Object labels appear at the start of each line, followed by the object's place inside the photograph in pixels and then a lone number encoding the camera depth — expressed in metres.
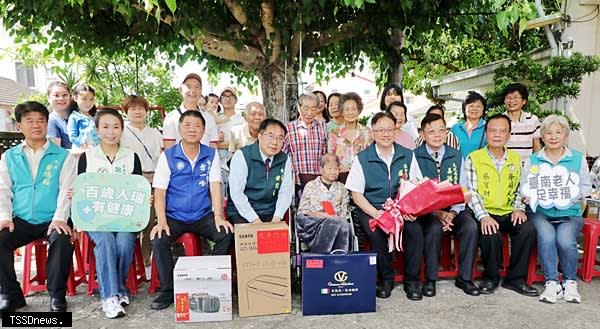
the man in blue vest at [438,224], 3.40
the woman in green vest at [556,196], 3.35
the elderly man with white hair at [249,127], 4.04
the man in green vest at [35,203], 3.04
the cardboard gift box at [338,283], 2.96
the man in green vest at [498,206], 3.46
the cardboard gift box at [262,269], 2.92
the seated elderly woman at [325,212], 3.24
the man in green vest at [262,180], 3.40
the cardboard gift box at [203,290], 2.82
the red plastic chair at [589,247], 3.58
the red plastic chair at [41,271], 3.29
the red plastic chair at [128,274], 3.39
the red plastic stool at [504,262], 3.72
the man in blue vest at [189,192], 3.28
